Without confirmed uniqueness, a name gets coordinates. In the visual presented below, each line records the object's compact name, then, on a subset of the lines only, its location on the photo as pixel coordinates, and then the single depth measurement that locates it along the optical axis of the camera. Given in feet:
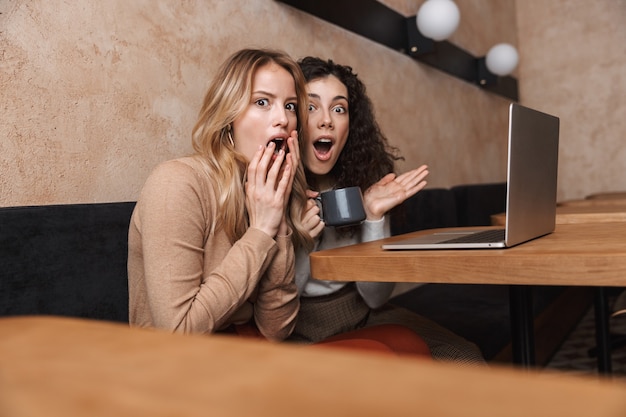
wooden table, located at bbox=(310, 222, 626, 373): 2.85
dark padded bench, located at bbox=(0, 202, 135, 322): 3.55
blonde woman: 3.49
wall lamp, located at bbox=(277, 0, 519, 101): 8.16
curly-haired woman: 4.96
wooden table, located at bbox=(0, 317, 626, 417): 0.72
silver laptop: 3.37
